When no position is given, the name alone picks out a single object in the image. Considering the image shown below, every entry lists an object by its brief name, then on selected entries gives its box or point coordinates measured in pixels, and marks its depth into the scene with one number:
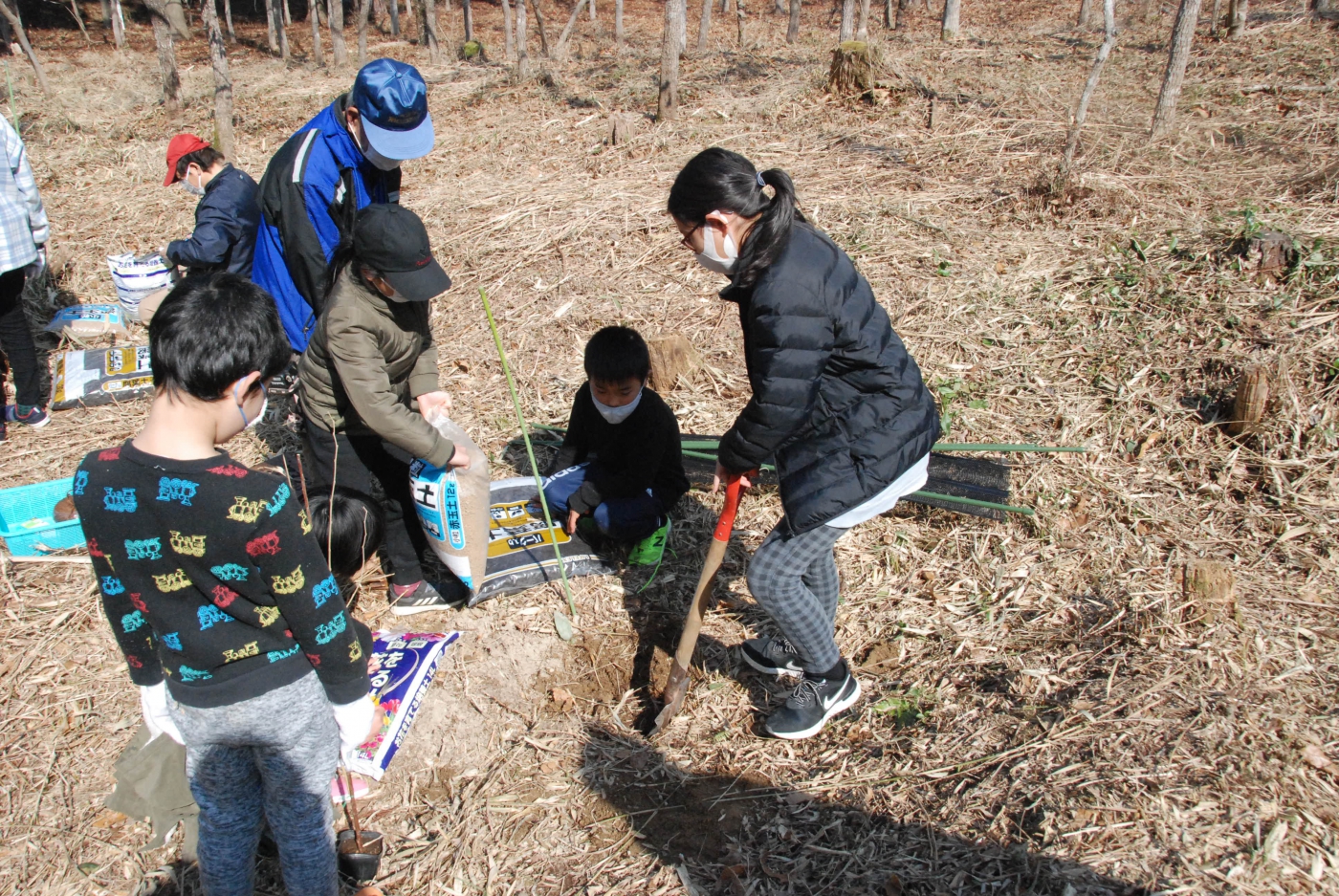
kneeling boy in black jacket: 3.48
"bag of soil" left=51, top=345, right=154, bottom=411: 5.21
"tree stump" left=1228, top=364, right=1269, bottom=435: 3.91
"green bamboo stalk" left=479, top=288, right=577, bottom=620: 3.22
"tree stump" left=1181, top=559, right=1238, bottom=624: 3.12
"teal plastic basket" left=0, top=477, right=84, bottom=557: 3.83
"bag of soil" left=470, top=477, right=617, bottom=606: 3.68
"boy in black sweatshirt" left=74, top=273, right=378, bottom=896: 1.65
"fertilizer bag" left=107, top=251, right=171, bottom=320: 6.02
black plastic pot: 2.49
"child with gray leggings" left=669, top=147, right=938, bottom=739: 2.15
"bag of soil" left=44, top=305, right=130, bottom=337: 5.95
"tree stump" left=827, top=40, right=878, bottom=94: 8.09
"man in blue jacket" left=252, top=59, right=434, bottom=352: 3.13
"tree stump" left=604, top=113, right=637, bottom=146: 8.12
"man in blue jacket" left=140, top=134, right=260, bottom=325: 4.42
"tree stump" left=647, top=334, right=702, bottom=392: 4.89
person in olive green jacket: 2.69
